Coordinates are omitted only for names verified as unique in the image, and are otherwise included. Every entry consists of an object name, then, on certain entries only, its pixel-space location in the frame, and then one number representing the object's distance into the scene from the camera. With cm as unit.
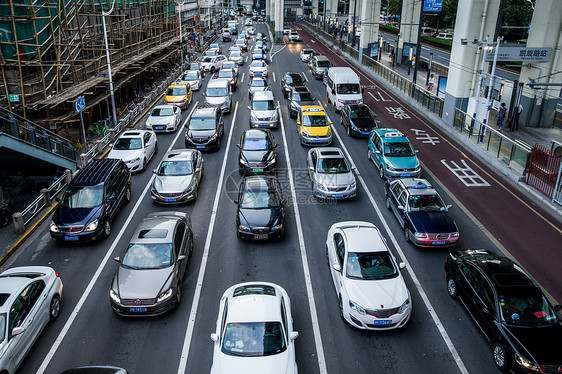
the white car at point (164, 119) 2503
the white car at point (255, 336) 841
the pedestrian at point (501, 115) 2678
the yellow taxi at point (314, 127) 2262
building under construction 2150
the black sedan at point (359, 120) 2423
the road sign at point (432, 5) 3434
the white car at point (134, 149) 1984
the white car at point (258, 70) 4059
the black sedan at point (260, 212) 1403
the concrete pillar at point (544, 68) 2516
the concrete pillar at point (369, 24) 5100
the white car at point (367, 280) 1018
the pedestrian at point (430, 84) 3553
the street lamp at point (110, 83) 2399
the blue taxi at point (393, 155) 1825
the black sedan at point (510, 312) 879
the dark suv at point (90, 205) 1395
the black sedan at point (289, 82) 3338
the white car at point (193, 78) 3581
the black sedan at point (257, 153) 1920
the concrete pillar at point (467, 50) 2459
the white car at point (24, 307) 899
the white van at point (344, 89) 2888
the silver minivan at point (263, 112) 2530
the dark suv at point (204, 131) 2195
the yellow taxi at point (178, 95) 3025
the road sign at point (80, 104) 1968
